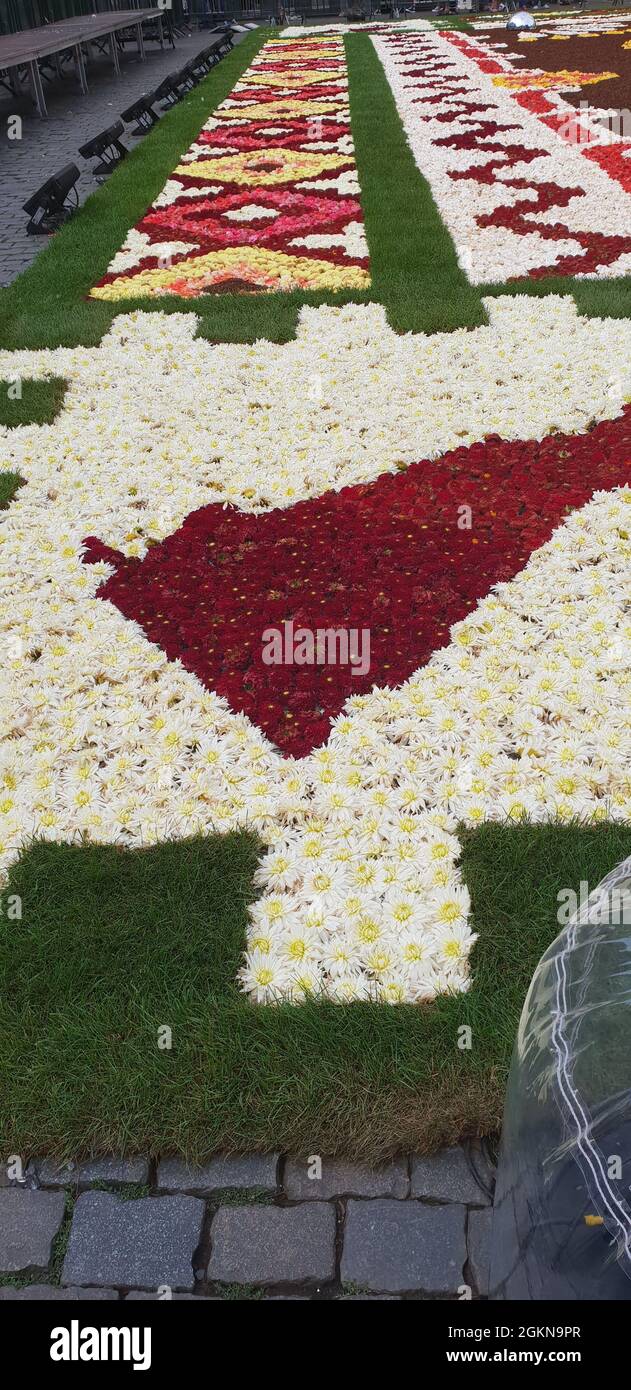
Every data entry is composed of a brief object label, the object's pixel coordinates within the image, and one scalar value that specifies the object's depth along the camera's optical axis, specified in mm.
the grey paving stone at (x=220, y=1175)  2287
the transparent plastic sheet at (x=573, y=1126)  1146
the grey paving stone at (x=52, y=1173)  2326
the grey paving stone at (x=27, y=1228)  2162
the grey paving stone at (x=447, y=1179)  2215
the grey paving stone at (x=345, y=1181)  2252
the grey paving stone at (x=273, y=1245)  2102
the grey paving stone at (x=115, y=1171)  2320
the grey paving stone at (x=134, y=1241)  2117
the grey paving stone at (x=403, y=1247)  2066
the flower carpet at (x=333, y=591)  3227
